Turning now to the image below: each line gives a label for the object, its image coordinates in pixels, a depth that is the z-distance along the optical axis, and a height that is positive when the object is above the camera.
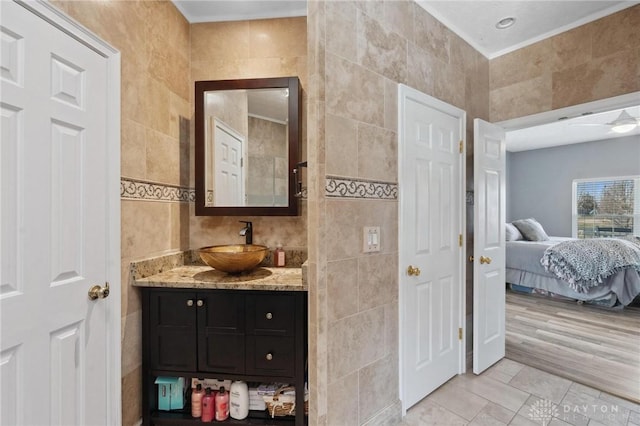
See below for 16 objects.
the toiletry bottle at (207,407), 1.71 -1.15
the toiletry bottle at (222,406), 1.70 -1.15
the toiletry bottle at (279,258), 2.15 -0.33
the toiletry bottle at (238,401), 1.71 -1.12
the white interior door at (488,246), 2.29 -0.28
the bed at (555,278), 3.71 -0.94
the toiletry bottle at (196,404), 1.73 -1.14
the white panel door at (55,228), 1.11 -0.06
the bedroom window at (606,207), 5.76 +0.12
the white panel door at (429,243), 1.89 -0.21
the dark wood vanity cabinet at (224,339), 1.67 -0.73
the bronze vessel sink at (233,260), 1.76 -0.28
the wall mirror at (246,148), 2.11 +0.50
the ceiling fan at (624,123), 3.85 +1.24
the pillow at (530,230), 5.28 -0.32
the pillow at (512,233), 5.13 -0.37
